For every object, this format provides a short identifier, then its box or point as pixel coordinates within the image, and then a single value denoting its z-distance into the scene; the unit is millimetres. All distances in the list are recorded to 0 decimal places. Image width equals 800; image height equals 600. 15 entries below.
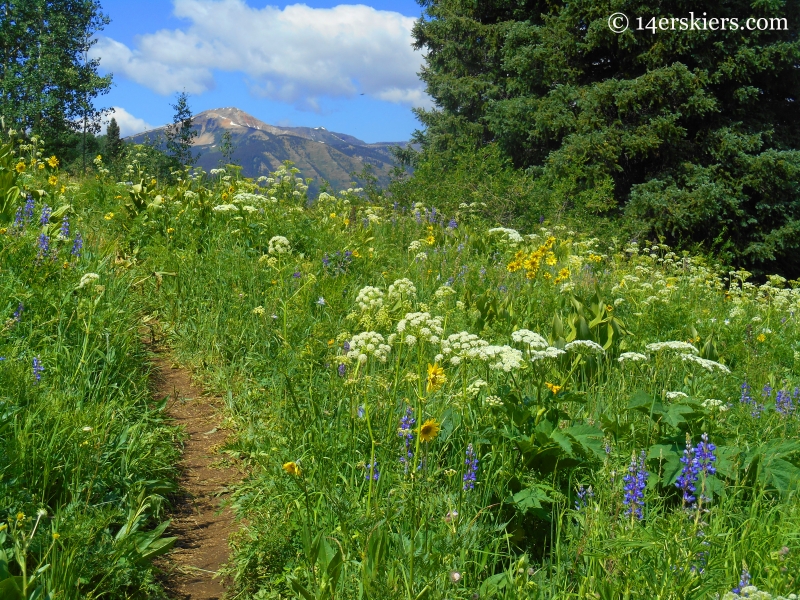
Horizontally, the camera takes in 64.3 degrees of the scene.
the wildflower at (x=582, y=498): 2178
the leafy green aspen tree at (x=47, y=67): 33375
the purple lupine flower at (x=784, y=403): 3125
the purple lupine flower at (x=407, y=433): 2270
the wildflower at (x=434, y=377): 2273
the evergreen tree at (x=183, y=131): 31519
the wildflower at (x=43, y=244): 3785
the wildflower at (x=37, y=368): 2646
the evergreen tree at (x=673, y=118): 13047
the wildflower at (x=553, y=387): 2832
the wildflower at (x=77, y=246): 4285
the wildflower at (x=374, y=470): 2213
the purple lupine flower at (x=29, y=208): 4534
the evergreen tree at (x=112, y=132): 54975
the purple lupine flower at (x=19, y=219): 4153
